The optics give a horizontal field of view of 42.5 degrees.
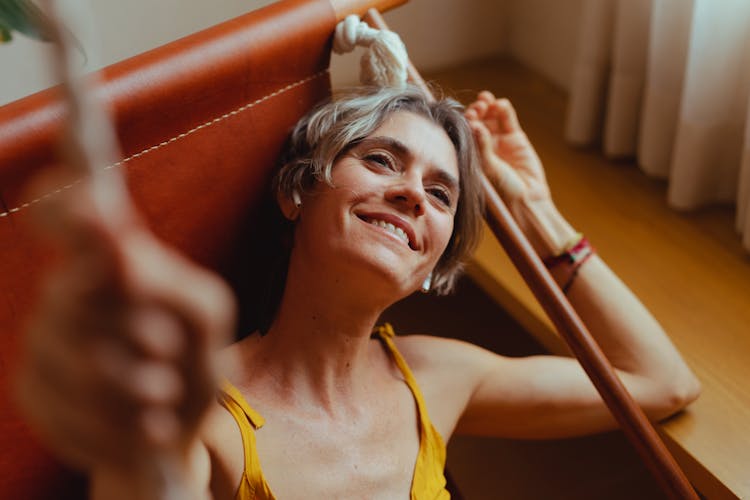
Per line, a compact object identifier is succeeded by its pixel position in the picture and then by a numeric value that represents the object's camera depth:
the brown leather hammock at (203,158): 1.14
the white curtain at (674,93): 1.68
